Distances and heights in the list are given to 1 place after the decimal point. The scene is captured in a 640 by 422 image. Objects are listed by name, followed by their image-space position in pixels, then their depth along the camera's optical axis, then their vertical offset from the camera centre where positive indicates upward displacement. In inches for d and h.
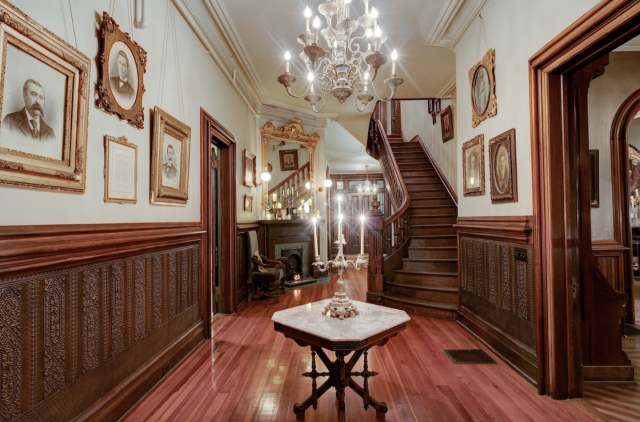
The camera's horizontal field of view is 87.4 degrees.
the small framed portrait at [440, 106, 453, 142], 245.3 +71.3
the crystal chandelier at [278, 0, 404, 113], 106.7 +58.9
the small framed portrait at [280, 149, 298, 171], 321.7 +57.7
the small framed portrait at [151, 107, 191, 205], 108.4 +21.3
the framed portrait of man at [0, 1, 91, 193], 58.9 +22.2
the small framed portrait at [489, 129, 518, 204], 114.2 +18.2
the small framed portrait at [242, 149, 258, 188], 221.3 +34.7
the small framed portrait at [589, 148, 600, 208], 159.3 +19.7
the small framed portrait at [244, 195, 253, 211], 224.4 +11.4
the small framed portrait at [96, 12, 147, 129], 83.1 +39.2
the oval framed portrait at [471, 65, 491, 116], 133.7 +52.8
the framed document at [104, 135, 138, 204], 85.6 +13.4
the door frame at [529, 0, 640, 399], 96.0 -6.4
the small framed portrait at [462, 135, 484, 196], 139.3 +23.0
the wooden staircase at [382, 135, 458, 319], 178.9 -23.5
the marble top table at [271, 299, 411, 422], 74.8 -26.8
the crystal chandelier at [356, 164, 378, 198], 485.1 +45.2
